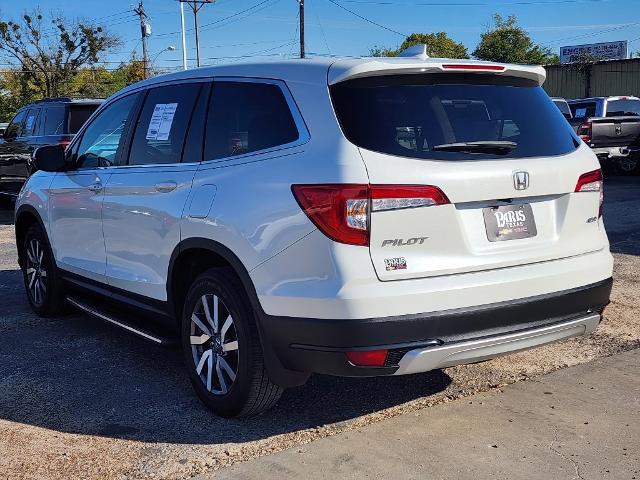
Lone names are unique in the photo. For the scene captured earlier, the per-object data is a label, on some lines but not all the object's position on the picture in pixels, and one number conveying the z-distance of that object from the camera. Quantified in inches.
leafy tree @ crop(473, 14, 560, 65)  2235.6
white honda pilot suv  126.4
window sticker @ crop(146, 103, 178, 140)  176.2
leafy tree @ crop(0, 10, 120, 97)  1985.7
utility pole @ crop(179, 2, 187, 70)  1818.4
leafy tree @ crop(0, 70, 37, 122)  2079.2
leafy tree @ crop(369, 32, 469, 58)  2745.6
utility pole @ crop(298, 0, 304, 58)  1475.1
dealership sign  2052.2
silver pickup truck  625.3
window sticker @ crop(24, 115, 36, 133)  515.1
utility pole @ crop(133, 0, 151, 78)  2103.8
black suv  480.1
